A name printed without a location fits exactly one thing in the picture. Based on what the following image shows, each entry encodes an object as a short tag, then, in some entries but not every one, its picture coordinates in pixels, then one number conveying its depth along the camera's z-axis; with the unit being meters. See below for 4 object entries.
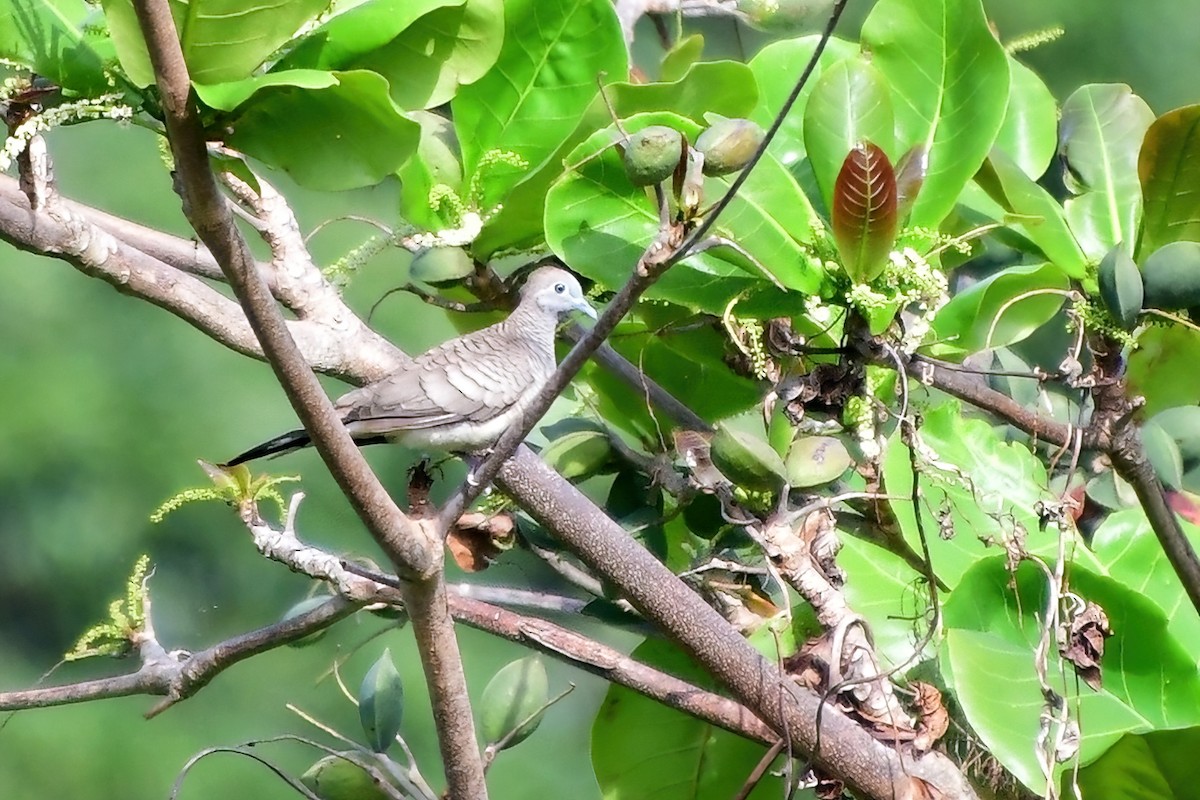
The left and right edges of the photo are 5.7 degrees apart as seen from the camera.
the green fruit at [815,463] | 6.18
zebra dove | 6.44
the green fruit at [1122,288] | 6.10
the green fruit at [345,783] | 6.23
